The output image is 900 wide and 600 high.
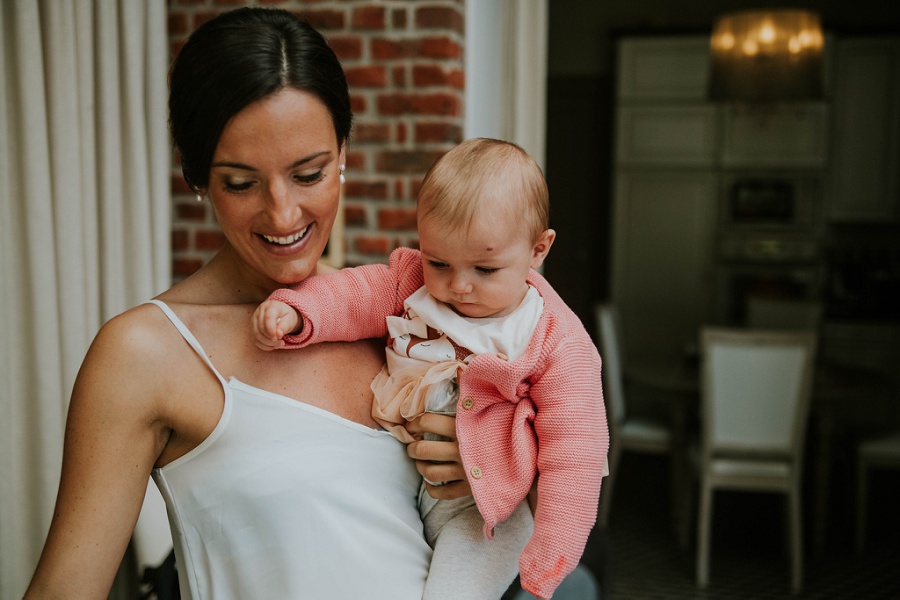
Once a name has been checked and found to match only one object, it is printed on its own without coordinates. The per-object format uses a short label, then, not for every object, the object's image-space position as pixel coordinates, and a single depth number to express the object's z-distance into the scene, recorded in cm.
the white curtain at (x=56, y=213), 182
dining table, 396
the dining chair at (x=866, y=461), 411
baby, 117
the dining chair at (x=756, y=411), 369
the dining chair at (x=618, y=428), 437
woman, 109
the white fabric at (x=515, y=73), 322
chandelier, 392
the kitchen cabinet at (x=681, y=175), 631
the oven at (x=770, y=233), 630
